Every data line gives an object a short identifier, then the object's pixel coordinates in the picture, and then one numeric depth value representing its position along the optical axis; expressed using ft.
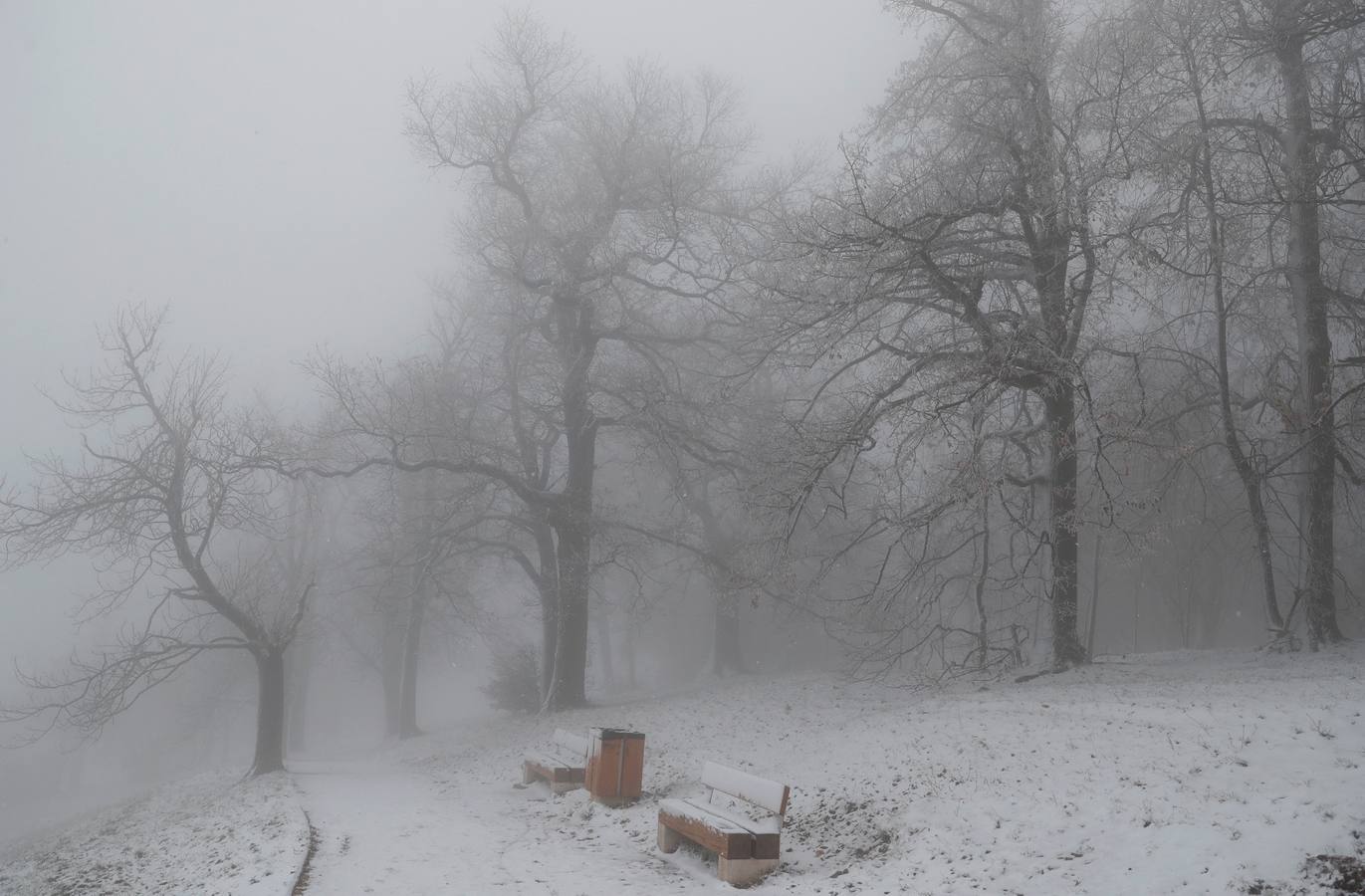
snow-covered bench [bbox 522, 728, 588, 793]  37.17
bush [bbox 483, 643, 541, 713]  81.97
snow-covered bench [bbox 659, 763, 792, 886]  22.97
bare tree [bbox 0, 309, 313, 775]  50.60
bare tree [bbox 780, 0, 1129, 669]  36.06
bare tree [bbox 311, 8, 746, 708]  62.64
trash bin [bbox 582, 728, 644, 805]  32.86
